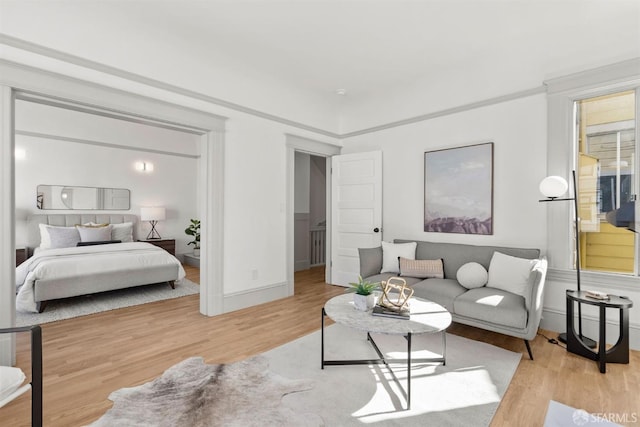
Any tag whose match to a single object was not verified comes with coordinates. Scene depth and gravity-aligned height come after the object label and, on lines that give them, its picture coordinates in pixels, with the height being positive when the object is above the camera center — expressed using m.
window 2.81 +0.38
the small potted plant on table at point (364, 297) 2.34 -0.65
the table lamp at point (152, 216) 6.31 -0.06
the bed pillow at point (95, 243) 5.32 -0.54
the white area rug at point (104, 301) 3.51 -1.20
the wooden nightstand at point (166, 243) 6.38 -0.65
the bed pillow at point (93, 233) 5.49 -0.37
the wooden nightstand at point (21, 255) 5.18 -0.72
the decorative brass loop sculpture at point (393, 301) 2.28 -0.68
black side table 2.32 -0.98
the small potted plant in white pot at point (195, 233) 6.85 -0.45
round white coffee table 2.01 -0.76
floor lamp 2.70 +0.19
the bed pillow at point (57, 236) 5.21 -0.40
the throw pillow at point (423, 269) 3.55 -0.65
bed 3.65 -0.68
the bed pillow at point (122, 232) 5.96 -0.38
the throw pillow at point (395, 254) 3.82 -0.52
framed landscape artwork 3.62 +0.30
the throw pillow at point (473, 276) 3.12 -0.65
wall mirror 5.60 +0.30
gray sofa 2.50 -0.76
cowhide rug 1.74 -1.19
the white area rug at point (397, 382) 1.83 -1.20
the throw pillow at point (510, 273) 2.82 -0.57
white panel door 4.63 +0.06
